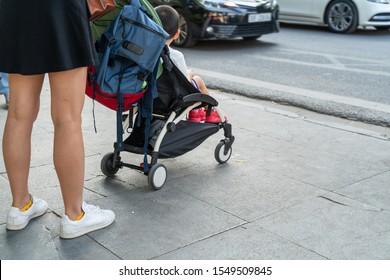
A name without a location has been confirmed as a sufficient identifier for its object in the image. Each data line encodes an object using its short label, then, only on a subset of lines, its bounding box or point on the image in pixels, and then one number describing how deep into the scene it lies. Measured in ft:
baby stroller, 11.33
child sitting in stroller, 13.44
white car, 40.91
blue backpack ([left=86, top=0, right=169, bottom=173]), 11.28
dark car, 34.45
